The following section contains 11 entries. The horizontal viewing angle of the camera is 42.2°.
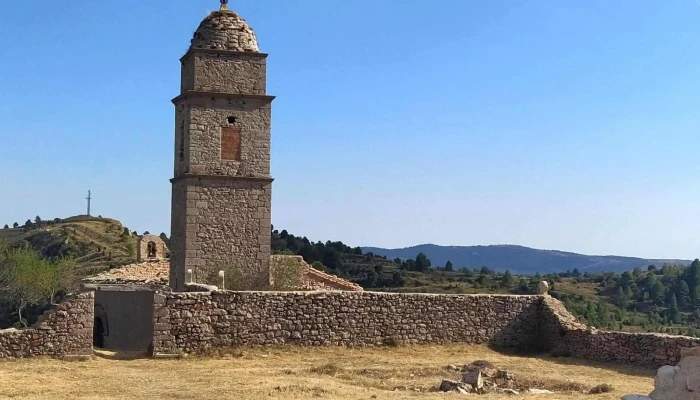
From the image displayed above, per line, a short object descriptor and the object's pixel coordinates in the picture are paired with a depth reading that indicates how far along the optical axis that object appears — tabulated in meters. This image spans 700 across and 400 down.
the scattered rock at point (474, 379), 15.31
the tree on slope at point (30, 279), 45.56
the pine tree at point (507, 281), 74.30
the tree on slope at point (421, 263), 86.76
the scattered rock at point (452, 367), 17.78
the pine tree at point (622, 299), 72.94
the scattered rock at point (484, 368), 16.39
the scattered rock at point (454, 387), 14.99
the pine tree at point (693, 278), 78.01
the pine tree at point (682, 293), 75.38
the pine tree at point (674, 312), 65.70
